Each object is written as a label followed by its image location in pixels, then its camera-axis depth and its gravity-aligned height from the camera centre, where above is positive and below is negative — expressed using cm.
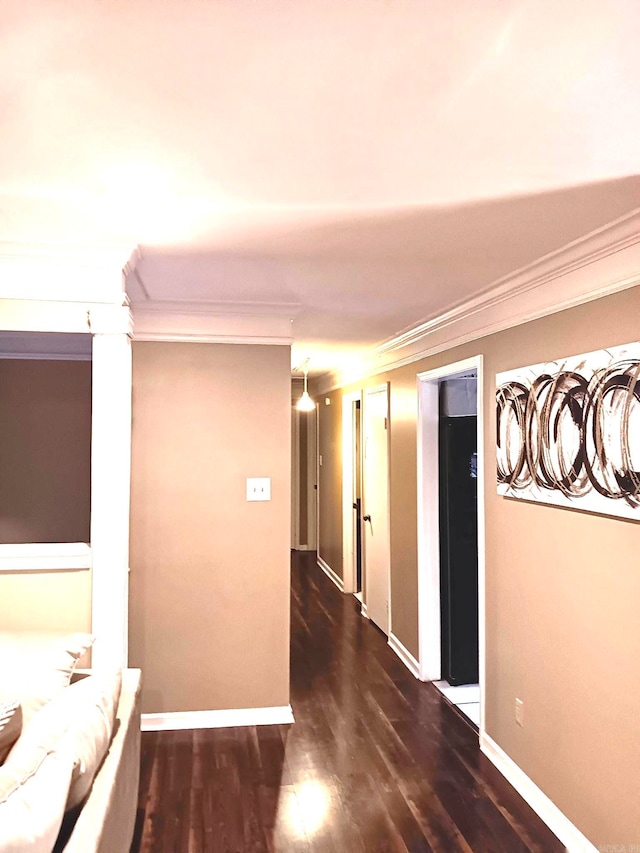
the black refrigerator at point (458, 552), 430 -62
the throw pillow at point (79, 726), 161 -71
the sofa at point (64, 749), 137 -71
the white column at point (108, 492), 258 -13
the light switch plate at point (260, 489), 374 -17
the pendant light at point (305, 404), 639 +52
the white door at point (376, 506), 536 -41
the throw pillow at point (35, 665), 199 -63
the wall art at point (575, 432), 226 +9
